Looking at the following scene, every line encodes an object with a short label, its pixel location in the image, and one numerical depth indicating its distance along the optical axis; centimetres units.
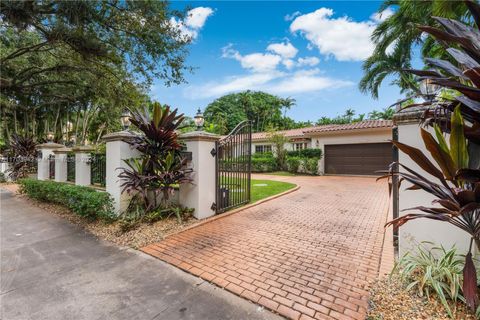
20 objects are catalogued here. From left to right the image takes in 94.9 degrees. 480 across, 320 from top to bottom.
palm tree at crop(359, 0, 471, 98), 747
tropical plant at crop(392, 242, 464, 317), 220
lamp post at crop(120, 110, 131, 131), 549
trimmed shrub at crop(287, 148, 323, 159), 1597
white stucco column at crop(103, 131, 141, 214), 526
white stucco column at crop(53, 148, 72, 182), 877
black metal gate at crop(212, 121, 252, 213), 591
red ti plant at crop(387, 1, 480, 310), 181
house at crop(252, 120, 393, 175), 1394
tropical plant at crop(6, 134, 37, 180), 1212
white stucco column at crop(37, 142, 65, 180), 989
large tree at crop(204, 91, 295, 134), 3653
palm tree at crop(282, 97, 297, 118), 3822
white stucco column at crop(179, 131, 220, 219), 530
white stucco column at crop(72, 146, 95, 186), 746
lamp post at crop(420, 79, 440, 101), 277
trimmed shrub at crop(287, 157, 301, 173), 1670
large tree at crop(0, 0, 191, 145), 610
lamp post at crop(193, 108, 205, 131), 549
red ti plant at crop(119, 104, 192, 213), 510
